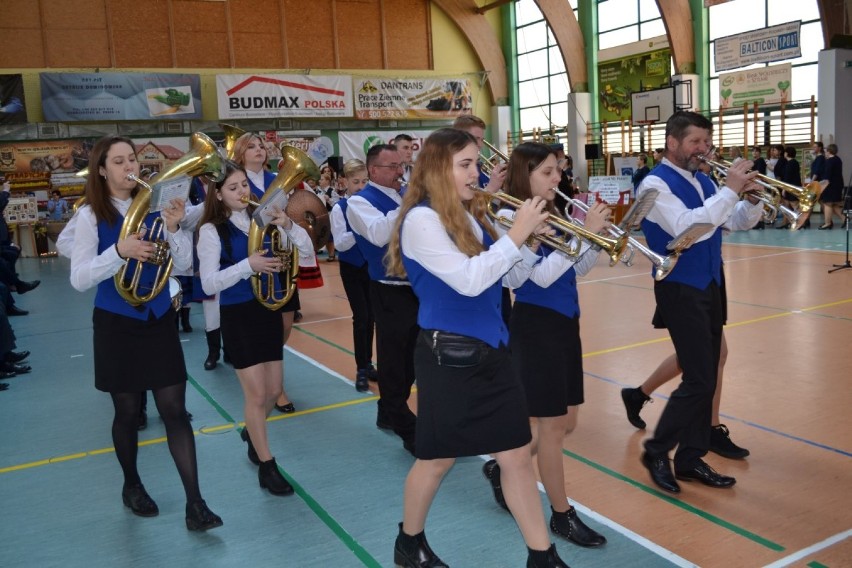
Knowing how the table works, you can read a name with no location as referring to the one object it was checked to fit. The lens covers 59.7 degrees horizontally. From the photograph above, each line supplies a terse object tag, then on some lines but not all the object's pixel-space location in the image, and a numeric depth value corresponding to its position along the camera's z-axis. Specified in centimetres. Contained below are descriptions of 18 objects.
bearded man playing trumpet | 364
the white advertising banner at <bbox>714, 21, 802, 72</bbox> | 1822
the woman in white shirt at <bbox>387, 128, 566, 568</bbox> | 267
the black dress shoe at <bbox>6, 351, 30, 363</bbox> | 705
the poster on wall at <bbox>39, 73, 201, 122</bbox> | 2069
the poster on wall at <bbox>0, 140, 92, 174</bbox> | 2056
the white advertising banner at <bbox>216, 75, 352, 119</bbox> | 2242
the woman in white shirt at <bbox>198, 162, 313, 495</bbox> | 388
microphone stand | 1005
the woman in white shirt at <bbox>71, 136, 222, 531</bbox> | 347
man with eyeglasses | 459
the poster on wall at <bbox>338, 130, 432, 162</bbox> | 2453
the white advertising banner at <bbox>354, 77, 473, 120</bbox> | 2452
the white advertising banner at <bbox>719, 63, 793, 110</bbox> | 1866
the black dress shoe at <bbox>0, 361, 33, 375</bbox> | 688
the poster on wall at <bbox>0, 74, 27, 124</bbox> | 2012
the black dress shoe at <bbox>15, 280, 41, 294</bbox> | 1082
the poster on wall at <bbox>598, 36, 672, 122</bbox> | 2169
